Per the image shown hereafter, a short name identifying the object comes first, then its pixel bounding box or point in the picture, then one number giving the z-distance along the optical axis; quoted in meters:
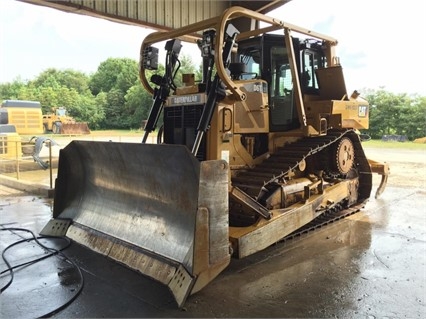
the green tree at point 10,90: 39.72
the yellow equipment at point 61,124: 26.89
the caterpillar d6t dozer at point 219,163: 3.41
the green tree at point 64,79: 44.37
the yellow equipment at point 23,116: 17.72
